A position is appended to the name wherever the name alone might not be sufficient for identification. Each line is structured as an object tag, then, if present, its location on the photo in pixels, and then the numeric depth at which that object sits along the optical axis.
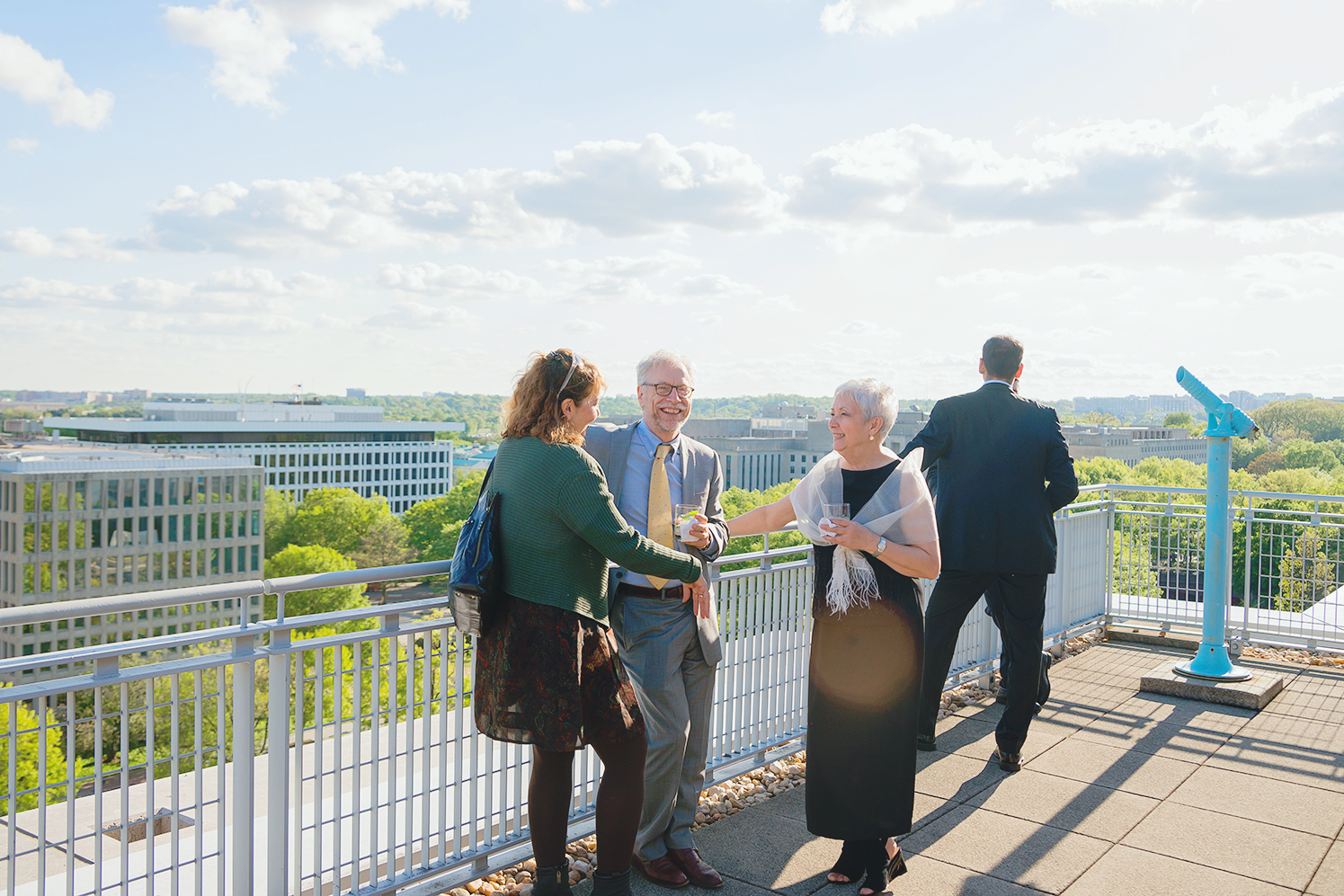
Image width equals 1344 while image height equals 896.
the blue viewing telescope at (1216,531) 5.95
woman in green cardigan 2.77
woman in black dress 3.19
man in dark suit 4.68
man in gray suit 3.36
